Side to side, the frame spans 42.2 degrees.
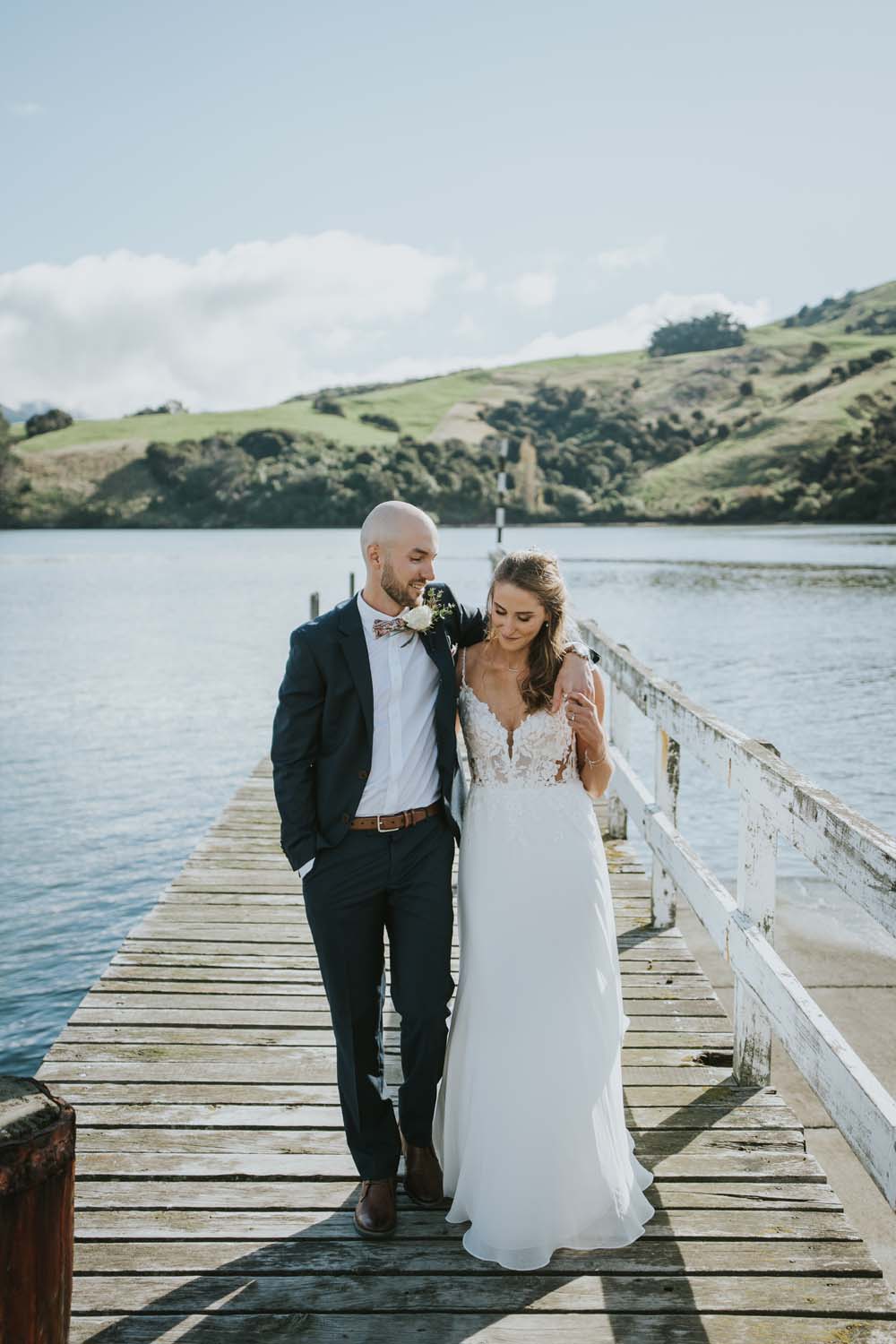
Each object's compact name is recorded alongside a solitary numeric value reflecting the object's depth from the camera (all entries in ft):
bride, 10.30
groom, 10.77
